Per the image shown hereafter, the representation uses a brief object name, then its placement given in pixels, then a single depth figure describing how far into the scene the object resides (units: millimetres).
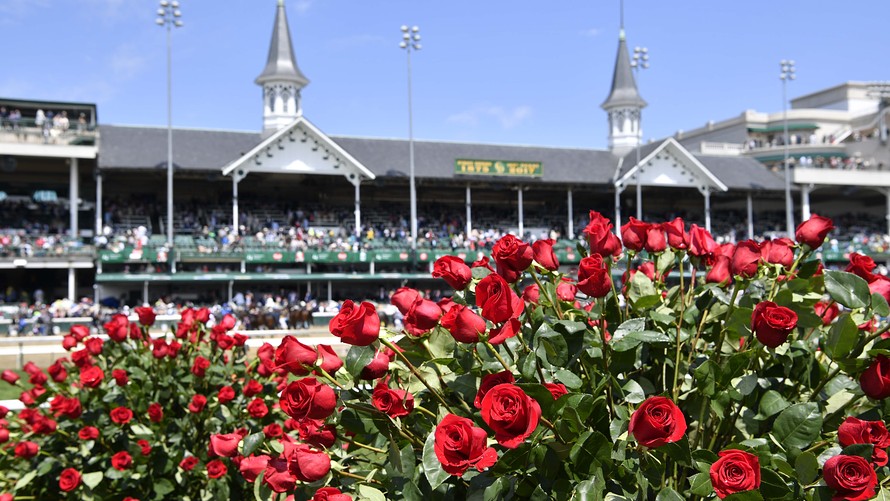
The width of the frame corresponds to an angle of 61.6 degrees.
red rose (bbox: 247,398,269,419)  5281
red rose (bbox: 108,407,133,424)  5348
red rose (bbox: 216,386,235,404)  5488
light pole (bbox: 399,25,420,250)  33688
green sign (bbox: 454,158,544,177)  34344
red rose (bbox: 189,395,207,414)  5547
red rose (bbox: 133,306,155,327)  5738
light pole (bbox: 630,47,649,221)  39562
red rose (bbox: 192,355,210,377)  5641
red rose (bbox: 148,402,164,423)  5504
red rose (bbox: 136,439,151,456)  5422
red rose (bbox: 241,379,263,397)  5629
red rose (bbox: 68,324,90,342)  6184
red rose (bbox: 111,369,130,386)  5573
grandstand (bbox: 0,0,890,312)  29547
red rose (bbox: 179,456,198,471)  5368
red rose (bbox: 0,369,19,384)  5763
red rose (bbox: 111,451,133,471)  5270
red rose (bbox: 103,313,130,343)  5645
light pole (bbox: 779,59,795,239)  37438
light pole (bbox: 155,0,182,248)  28922
